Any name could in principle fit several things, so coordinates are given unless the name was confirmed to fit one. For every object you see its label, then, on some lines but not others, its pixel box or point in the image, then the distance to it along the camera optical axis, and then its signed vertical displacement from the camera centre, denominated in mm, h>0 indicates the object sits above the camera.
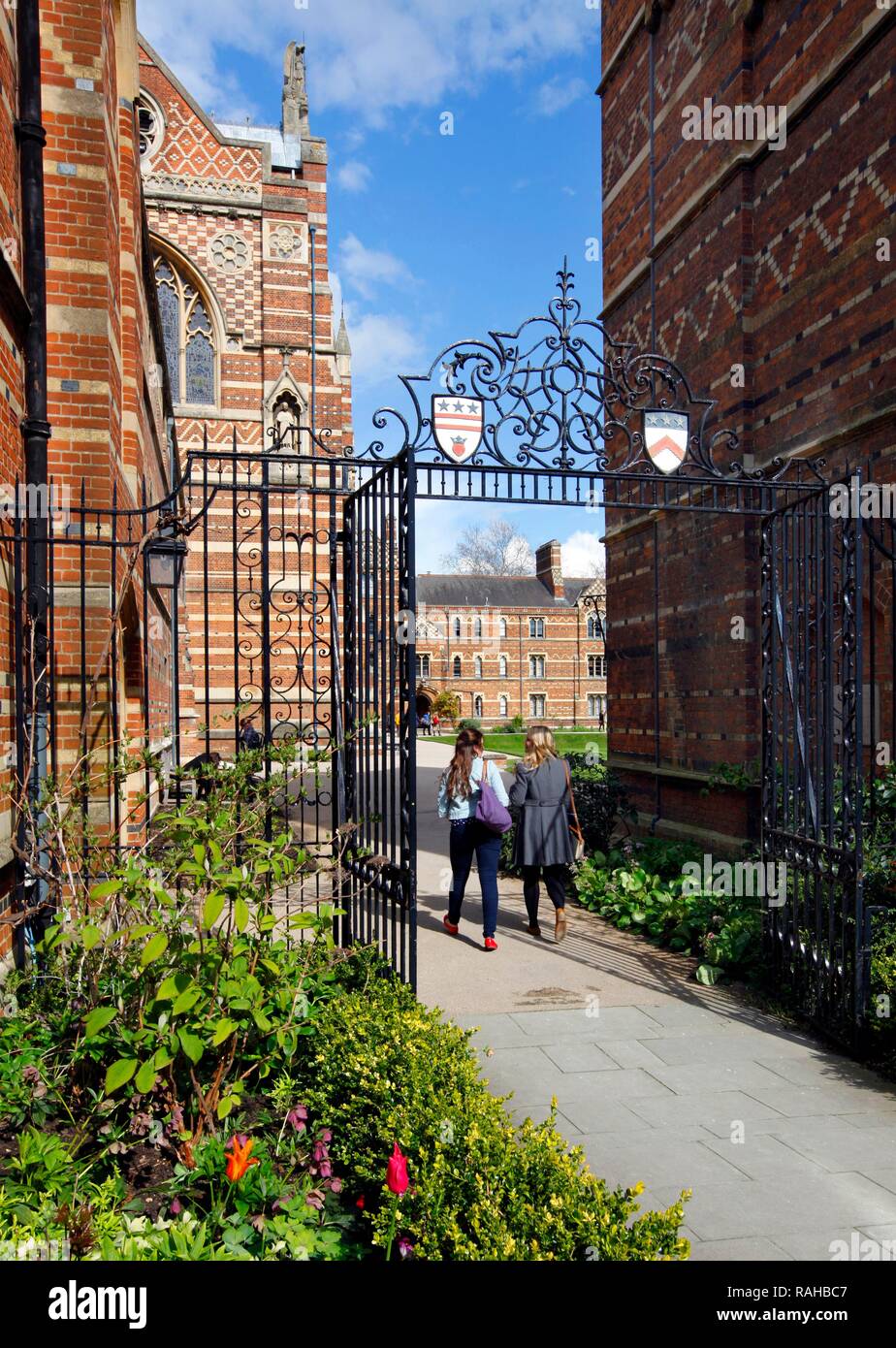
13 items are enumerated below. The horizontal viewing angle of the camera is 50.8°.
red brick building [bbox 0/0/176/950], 5582 +2415
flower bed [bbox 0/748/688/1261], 2982 -1620
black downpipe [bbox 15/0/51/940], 5543 +2274
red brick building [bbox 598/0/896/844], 7996 +3998
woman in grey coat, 8281 -1175
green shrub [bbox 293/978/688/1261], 2820 -1623
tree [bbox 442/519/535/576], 70500 +9010
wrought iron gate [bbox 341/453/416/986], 5355 -85
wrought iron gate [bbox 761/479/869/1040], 5625 -704
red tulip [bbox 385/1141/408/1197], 2787 -1462
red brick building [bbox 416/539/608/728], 62812 +2613
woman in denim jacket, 8016 -1090
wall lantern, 6844 +1207
